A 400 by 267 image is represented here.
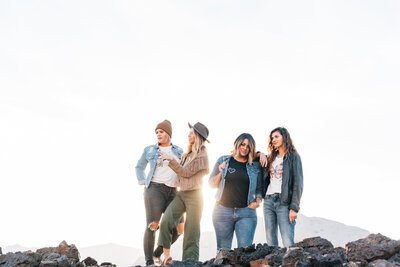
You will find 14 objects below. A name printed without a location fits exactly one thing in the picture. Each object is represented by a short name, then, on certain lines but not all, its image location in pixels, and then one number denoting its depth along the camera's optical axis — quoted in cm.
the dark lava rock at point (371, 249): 456
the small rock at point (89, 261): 614
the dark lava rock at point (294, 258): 425
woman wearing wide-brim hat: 663
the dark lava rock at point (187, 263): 518
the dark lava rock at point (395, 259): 446
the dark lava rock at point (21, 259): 556
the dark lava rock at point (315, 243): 508
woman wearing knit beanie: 695
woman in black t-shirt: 644
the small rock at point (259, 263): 486
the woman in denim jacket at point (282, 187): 615
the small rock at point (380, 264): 412
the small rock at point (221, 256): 529
